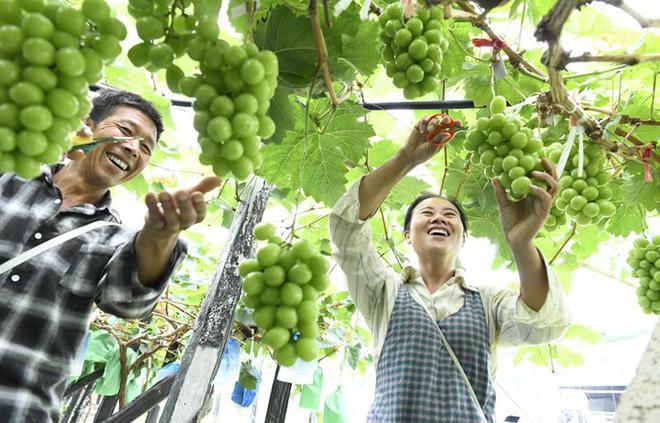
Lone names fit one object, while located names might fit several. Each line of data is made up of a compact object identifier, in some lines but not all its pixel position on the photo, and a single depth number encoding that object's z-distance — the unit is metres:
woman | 1.31
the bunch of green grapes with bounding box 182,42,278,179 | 0.58
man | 1.27
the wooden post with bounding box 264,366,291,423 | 3.35
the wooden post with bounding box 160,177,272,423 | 1.34
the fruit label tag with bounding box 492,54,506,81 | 1.17
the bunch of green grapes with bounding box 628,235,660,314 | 1.63
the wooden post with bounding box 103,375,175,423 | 2.25
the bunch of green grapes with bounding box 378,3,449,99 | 0.95
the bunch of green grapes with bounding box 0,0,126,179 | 0.49
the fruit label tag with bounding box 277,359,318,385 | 2.36
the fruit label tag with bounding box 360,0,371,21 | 0.76
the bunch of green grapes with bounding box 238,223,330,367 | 0.65
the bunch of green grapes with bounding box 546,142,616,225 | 1.26
